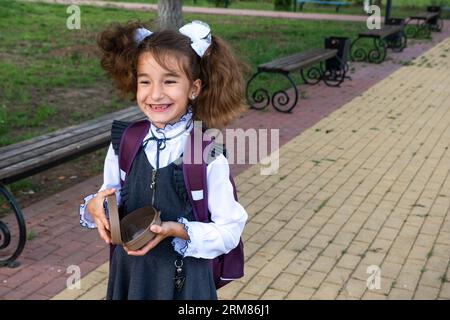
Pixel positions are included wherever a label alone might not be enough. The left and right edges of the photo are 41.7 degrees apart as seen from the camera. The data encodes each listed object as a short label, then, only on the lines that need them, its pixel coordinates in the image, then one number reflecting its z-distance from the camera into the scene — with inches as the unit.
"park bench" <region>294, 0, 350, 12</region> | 885.4
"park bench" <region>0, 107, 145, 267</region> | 140.3
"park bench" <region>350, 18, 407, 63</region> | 462.2
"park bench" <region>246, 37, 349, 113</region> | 306.0
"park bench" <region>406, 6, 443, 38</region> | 639.6
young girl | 69.7
